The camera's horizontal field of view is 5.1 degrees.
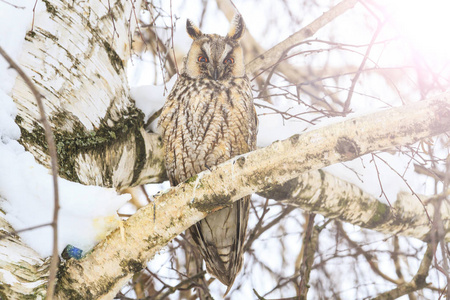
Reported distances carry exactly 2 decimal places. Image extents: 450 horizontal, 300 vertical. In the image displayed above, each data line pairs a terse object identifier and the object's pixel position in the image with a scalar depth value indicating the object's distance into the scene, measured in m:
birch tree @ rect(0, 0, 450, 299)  6.28
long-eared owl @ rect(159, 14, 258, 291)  6.50
